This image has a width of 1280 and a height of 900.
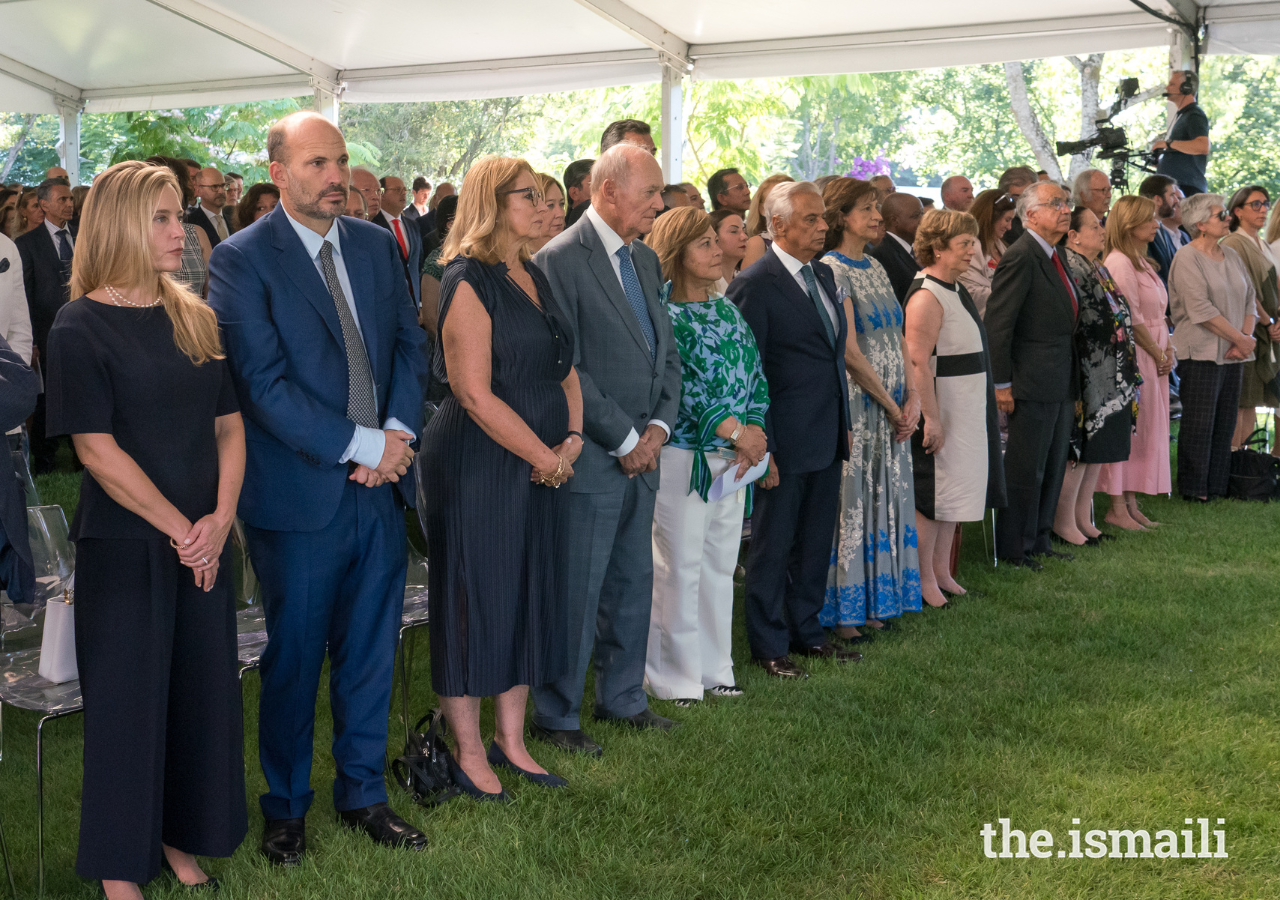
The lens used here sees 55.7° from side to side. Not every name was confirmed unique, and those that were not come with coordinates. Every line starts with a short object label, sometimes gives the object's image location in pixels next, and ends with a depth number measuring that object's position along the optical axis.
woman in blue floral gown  4.89
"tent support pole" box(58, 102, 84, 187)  15.21
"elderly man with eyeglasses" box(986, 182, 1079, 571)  6.16
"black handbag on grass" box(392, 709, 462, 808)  3.33
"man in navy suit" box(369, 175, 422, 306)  6.19
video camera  9.28
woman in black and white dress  5.39
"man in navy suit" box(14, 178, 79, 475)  8.12
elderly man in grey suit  3.68
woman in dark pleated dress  3.22
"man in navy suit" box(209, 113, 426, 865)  2.86
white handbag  2.87
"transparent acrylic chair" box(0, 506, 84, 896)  2.96
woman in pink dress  7.23
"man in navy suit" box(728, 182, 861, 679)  4.45
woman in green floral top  4.09
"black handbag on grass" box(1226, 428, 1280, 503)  7.93
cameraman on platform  9.69
